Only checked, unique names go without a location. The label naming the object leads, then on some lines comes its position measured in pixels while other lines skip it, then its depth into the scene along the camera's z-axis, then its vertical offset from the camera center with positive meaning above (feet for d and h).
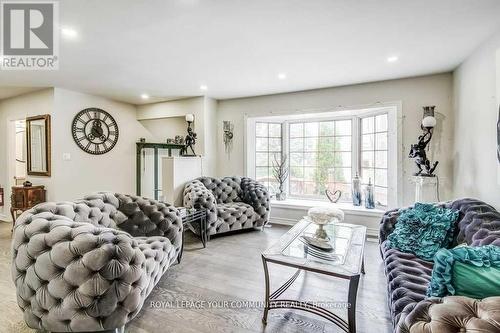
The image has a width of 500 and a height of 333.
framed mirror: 13.47 +0.95
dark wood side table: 13.12 -1.90
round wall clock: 14.29 +1.88
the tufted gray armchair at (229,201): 11.55 -2.04
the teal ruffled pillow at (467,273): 3.58 -1.68
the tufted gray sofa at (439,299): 2.86 -1.92
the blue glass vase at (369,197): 13.19 -1.87
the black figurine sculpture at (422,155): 10.39 +0.32
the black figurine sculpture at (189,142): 14.74 +1.22
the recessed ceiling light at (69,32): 7.32 +3.91
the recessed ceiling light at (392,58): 9.40 +4.02
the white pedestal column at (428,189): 10.25 -1.11
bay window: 13.26 +0.70
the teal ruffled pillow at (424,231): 6.50 -1.91
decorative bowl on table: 6.97 -1.56
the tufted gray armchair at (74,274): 4.71 -2.22
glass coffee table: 5.21 -2.26
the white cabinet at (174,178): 12.35 -0.83
